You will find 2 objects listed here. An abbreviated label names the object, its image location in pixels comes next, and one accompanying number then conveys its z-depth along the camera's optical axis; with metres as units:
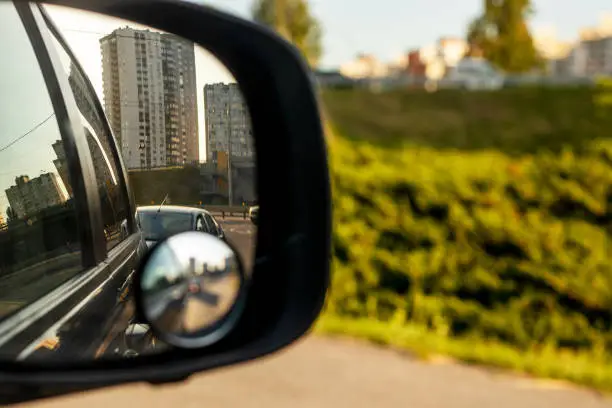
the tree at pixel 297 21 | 13.02
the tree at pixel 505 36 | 19.12
